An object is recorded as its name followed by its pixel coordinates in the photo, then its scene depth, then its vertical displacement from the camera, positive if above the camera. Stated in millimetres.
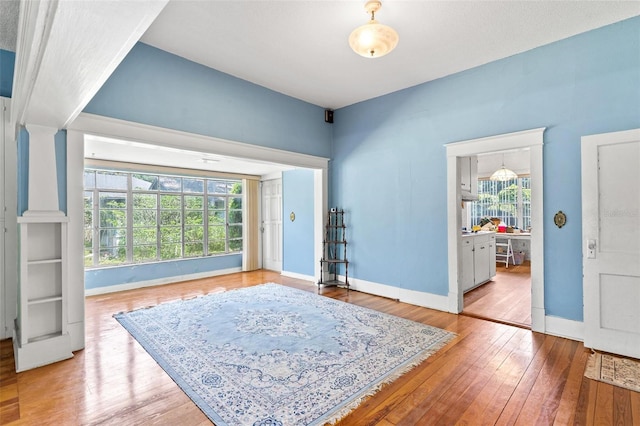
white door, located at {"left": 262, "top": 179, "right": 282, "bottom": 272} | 7184 -241
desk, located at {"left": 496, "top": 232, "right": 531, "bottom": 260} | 7812 -868
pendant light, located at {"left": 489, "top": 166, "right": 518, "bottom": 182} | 7566 +922
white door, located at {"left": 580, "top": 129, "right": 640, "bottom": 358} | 2807 -288
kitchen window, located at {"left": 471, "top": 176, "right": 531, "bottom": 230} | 8070 +258
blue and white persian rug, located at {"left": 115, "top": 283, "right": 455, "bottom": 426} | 2109 -1295
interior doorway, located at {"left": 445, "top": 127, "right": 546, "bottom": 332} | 3373 +79
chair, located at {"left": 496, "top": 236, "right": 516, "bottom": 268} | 7484 -987
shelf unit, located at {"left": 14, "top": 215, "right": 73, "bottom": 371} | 2656 -709
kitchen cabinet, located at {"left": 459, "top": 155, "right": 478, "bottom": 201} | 5316 +607
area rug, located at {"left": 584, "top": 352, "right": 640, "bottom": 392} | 2363 -1333
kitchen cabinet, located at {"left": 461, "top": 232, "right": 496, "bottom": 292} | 4852 -811
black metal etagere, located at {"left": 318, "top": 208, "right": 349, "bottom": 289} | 5426 -659
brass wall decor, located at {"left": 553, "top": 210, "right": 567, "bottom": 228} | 3235 -86
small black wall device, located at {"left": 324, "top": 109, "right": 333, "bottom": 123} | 5505 +1770
